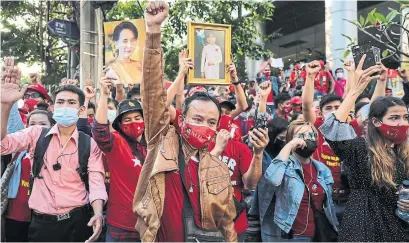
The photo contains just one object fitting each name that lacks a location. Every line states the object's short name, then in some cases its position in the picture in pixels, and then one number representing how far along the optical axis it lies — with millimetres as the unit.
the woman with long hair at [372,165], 2893
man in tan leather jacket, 2189
